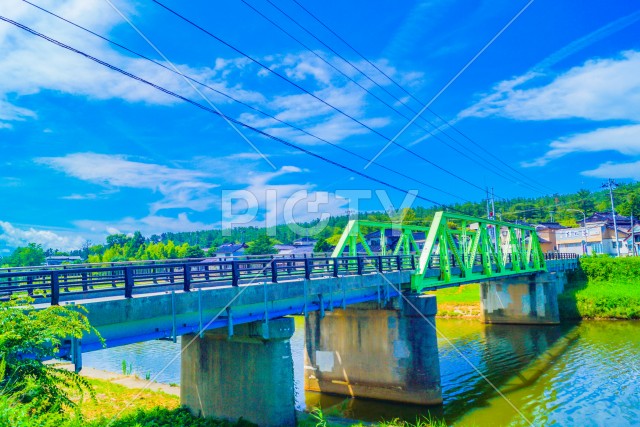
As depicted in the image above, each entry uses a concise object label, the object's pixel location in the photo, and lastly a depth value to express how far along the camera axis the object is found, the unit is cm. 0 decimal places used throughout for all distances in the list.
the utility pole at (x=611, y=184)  7506
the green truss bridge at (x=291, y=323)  1141
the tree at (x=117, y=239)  10531
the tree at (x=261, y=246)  8231
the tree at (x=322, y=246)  7606
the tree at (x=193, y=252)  6706
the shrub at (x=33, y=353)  749
